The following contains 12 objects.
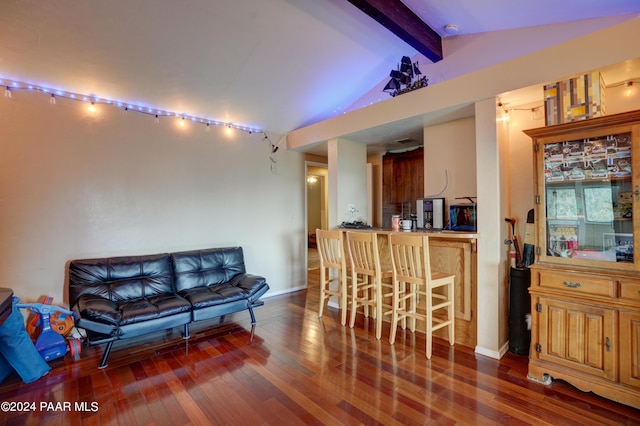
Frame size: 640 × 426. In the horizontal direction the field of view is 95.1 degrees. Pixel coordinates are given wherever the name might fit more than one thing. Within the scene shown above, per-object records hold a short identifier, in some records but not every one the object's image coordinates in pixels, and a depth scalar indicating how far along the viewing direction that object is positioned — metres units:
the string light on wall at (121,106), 2.89
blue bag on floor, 2.28
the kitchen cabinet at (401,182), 4.69
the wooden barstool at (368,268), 3.09
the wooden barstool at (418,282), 2.71
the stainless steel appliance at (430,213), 3.61
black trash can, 2.63
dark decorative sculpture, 3.47
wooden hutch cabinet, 1.97
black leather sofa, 2.61
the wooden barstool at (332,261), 3.46
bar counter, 2.88
